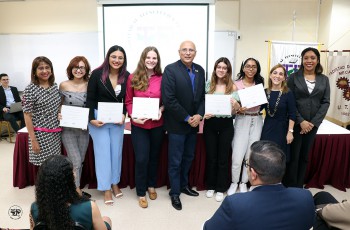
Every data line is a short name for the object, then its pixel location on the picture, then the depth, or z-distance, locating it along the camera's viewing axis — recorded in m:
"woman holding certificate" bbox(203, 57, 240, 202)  2.87
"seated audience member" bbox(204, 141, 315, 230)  1.22
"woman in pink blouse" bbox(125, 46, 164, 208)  2.75
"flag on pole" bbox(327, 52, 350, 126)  5.32
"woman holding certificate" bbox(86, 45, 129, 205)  2.74
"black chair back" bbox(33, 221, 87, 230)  1.28
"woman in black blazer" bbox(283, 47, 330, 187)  2.89
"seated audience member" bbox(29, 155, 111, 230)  1.29
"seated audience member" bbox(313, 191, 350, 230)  1.40
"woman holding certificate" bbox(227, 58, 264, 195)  2.87
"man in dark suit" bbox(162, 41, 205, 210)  2.71
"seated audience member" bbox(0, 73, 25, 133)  5.50
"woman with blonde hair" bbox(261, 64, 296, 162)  2.80
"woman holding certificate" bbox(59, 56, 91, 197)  2.75
